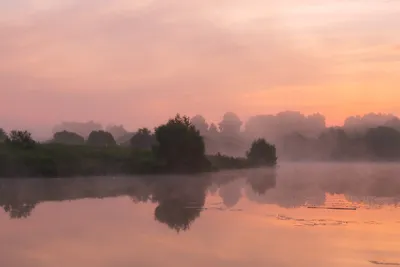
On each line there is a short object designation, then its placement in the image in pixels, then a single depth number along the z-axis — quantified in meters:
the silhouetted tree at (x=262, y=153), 99.62
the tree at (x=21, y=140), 51.14
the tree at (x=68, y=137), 99.94
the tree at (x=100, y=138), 92.19
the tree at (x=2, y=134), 79.84
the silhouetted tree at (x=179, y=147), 56.50
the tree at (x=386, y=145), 141.38
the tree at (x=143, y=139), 89.44
